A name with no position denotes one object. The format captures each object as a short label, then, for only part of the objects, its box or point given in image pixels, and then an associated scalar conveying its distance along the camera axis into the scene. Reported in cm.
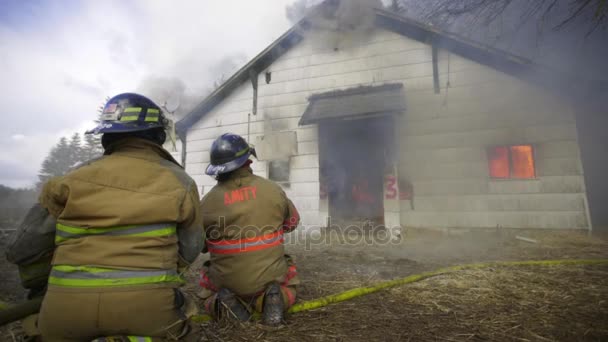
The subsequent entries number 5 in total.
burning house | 631
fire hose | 165
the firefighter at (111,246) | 145
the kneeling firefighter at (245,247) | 248
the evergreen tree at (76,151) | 4162
